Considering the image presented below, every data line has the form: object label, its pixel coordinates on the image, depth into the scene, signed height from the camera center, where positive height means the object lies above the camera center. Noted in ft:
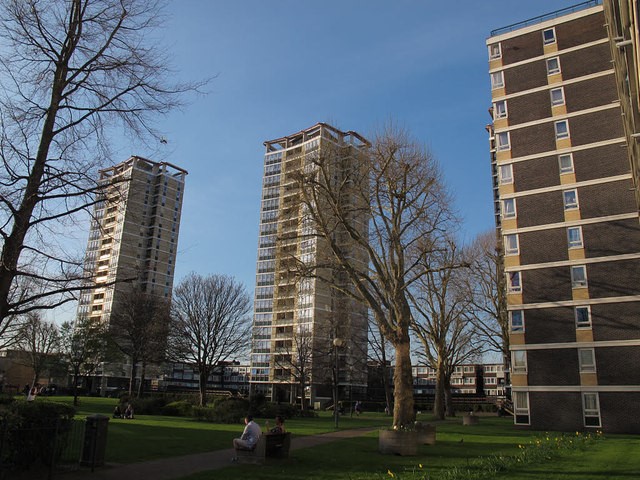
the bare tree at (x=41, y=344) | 177.88 +10.52
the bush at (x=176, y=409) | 115.03 -6.75
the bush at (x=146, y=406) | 114.01 -6.19
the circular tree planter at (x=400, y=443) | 51.80 -5.81
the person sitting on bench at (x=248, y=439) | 44.47 -5.02
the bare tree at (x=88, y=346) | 159.84 +8.92
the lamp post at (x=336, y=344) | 89.88 +1.74
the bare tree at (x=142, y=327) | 155.53 +14.68
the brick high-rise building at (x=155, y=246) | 341.41 +86.23
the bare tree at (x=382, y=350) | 147.13 +9.28
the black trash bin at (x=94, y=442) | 38.55 -4.77
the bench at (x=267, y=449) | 44.11 -5.91
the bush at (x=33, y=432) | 33.37 -3.80
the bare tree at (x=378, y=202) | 70.85 +25.63
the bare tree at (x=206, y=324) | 150.51 +15.76
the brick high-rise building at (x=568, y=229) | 98.94 +31.28
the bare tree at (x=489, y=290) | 129.59 +23.19
